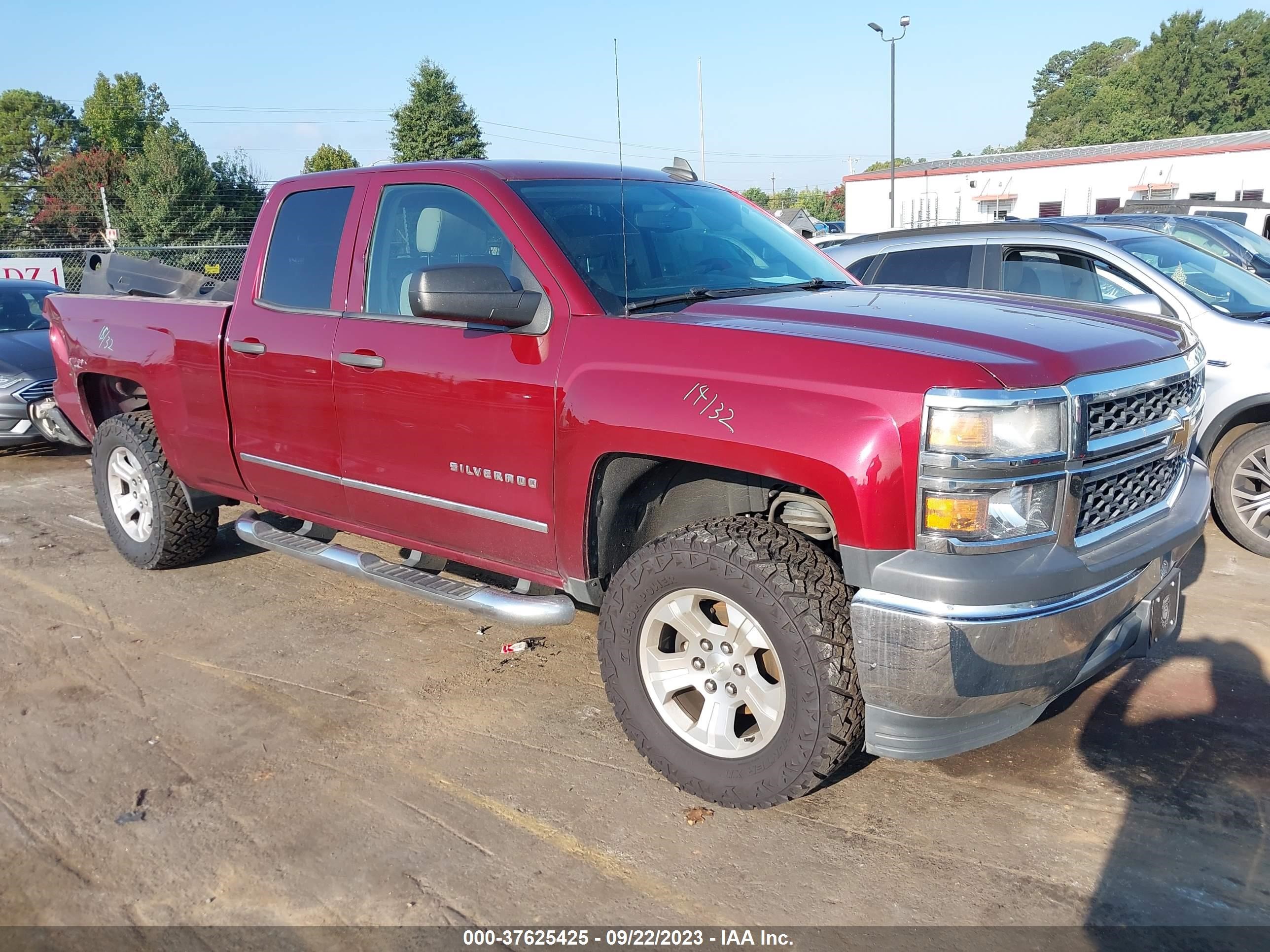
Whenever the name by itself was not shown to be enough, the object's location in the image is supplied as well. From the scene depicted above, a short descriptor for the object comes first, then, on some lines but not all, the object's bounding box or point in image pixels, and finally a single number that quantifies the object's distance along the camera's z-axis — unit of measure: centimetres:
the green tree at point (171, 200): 3847
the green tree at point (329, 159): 6225
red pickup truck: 268
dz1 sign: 1568
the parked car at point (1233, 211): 1470
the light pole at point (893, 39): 2992
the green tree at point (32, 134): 7506
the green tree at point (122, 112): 7781
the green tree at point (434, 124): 5297
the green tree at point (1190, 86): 7388
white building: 3822
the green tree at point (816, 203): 6412
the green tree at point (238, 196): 4053
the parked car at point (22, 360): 895
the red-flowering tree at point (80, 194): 4750
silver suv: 556
